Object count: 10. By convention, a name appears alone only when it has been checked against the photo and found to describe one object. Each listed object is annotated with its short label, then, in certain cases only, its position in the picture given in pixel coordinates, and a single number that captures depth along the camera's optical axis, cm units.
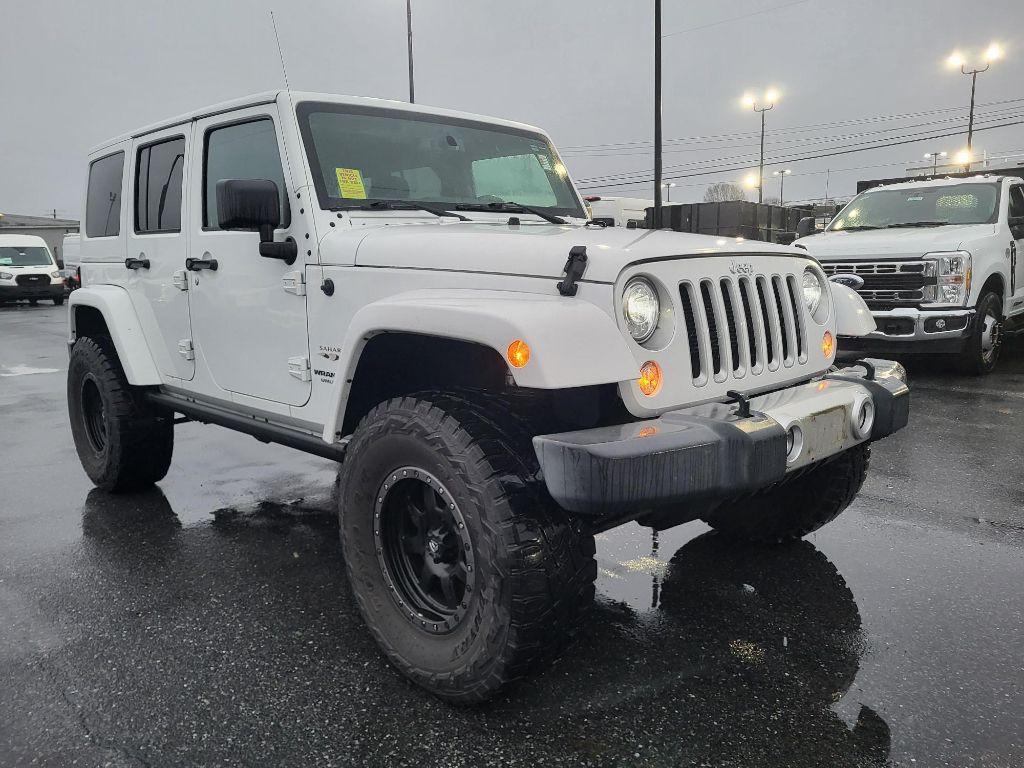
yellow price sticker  325
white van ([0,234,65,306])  2333
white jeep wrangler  225
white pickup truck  796
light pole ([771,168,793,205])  6366
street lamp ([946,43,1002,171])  3288
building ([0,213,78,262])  5428
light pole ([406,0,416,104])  2136
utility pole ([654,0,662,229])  1750
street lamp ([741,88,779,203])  3192
